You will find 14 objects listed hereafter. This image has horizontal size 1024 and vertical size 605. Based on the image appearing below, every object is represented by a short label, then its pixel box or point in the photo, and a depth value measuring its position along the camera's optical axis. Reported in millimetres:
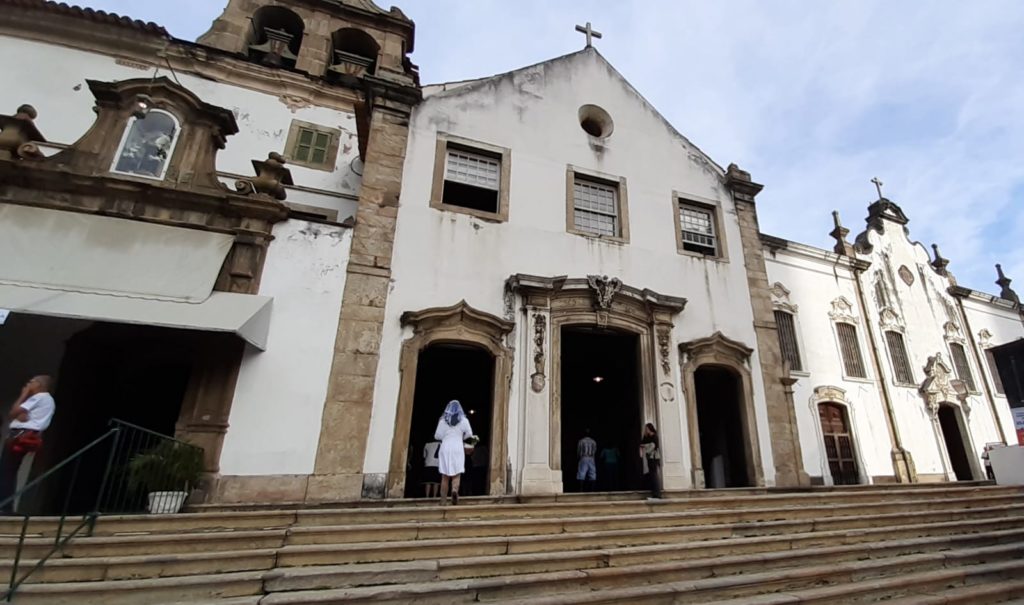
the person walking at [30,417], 5703
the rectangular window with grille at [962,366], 17594
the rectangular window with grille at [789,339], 14477
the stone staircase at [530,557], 4055
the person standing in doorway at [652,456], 8672
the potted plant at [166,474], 5711
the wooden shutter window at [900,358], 16172
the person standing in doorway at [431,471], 8492
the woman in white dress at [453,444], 7051
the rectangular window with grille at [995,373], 18016
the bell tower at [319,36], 13969
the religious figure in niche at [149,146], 8156
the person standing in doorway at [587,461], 9625
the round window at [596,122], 11859
